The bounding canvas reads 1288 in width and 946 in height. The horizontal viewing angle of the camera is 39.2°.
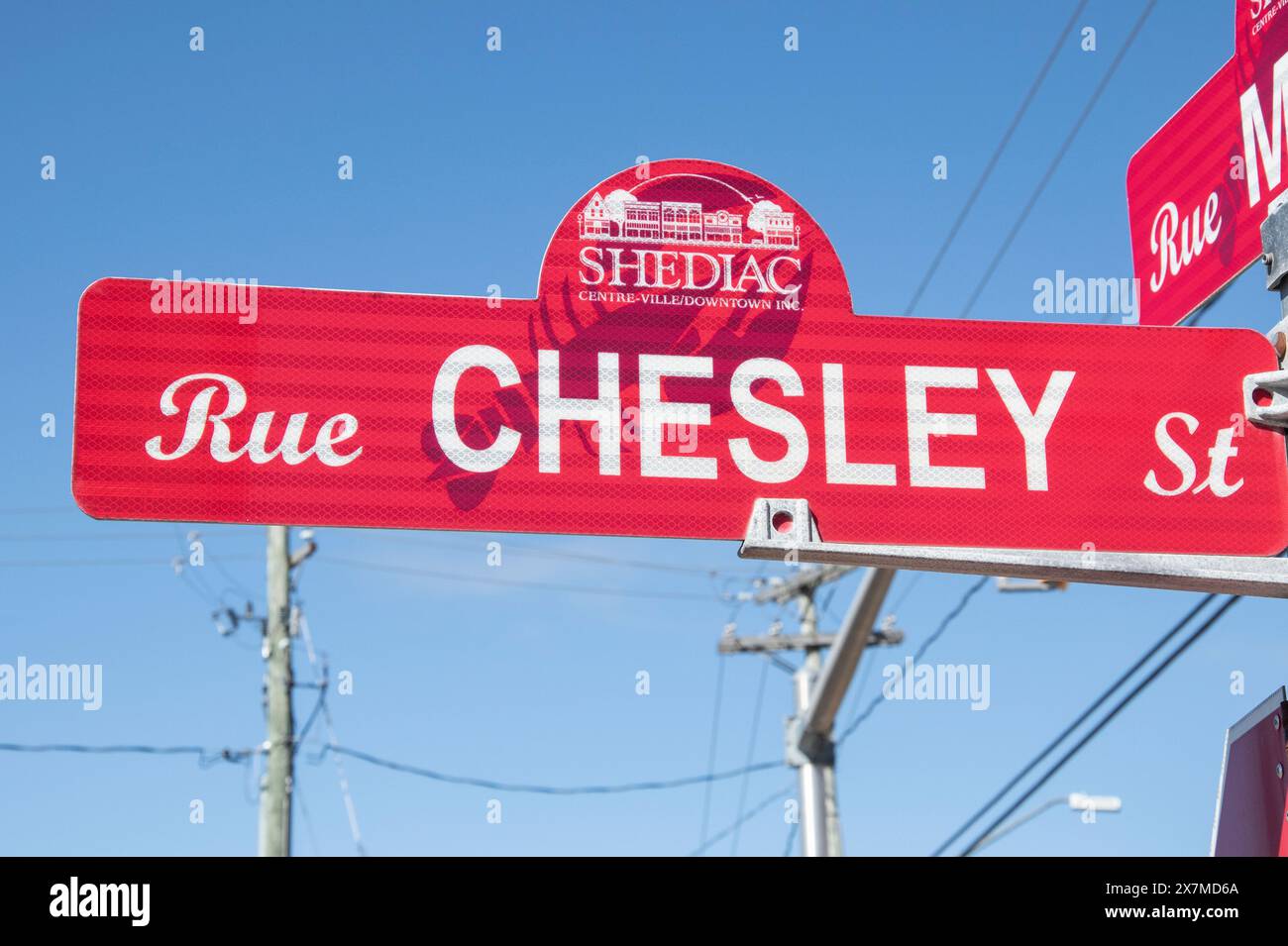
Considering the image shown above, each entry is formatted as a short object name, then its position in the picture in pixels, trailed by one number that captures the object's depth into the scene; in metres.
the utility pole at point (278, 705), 18.42
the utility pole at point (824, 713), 10.09
